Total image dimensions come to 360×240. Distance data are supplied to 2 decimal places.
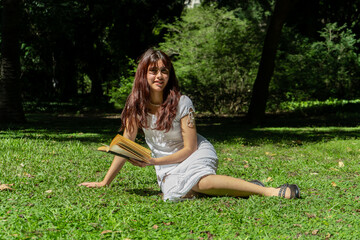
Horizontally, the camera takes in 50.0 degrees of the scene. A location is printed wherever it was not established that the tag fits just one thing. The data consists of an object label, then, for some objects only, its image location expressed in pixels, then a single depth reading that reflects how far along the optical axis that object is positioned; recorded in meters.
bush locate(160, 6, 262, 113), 17.06
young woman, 3.96
